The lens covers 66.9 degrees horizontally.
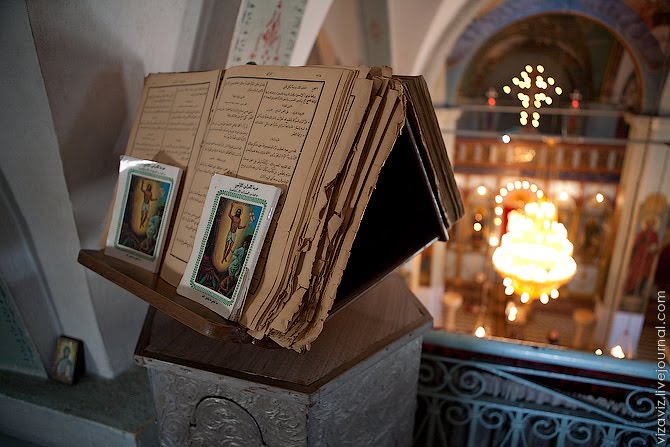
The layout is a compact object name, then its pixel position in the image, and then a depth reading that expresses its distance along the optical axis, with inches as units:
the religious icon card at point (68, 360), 72.3
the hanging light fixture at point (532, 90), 273.9
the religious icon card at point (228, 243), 40.9
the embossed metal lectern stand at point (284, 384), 44.8
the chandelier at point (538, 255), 195.9
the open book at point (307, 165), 38.1
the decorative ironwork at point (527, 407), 72.7
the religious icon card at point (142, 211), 50.3
